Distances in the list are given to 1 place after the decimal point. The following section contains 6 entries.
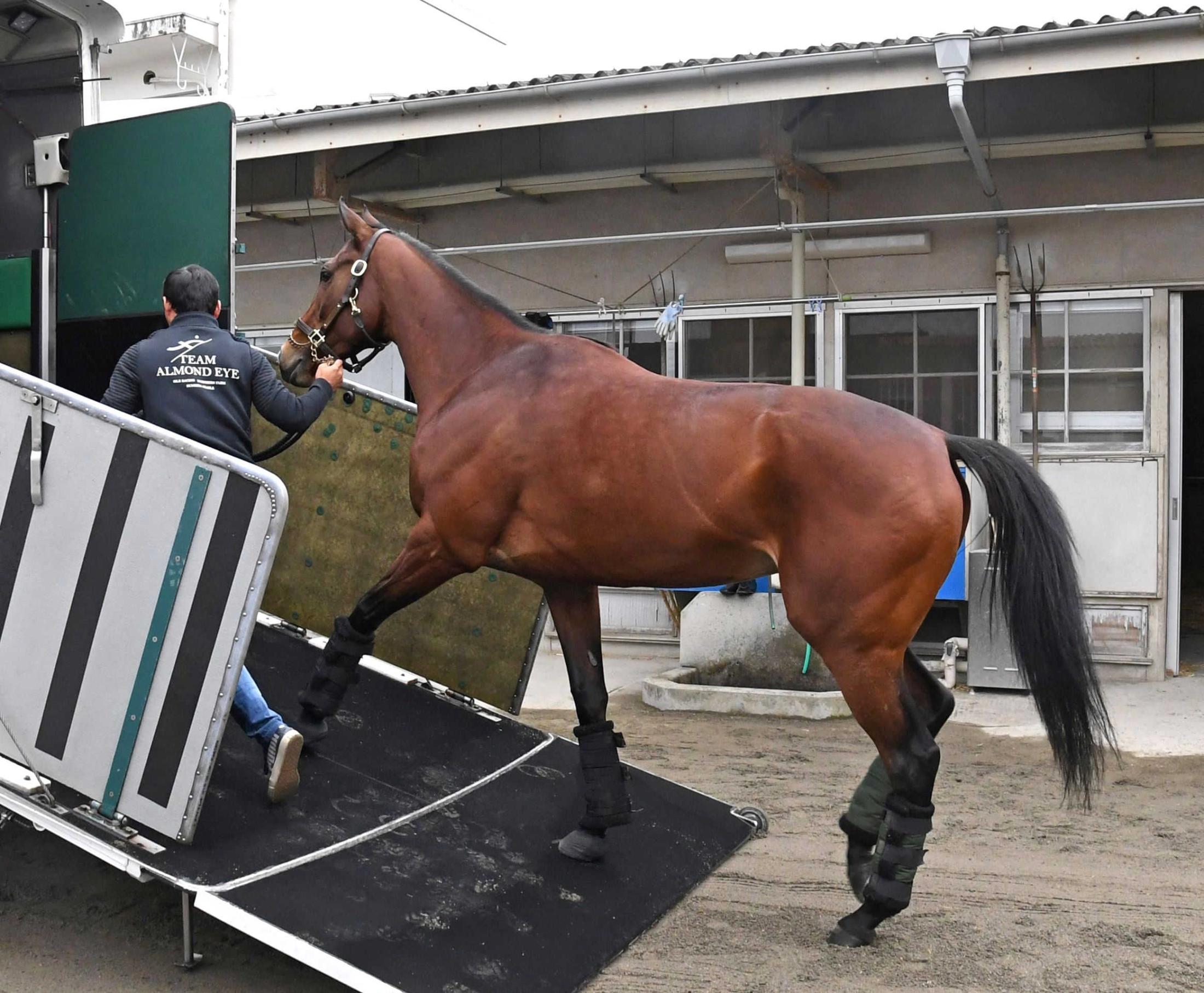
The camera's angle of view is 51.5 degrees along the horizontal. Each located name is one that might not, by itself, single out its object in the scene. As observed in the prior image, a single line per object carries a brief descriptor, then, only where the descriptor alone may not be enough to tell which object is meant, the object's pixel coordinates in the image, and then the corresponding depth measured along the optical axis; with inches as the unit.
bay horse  133.0
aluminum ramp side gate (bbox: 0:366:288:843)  124.3
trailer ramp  122.3
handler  145.9
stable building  292.8
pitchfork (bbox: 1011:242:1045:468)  306.5
